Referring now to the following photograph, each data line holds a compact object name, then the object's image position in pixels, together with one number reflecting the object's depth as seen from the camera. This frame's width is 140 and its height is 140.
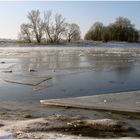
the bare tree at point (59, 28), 37.18
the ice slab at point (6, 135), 2.62
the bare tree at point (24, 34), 35.93
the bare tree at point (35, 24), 36.47
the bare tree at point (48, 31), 36.75
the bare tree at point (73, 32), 39.50
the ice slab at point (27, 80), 5.81
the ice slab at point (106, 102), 3.74
